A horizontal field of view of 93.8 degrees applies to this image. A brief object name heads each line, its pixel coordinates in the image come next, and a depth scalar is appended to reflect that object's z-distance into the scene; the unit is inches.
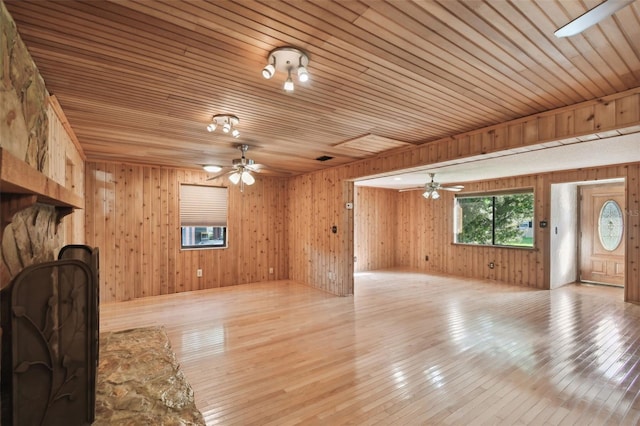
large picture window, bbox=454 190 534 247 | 273.4
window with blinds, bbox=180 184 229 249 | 241.3
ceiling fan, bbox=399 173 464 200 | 257.5
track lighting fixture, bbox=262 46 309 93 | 76.9
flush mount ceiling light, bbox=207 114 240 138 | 124.4
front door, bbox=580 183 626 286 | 248.2
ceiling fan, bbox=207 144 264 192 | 164.6
